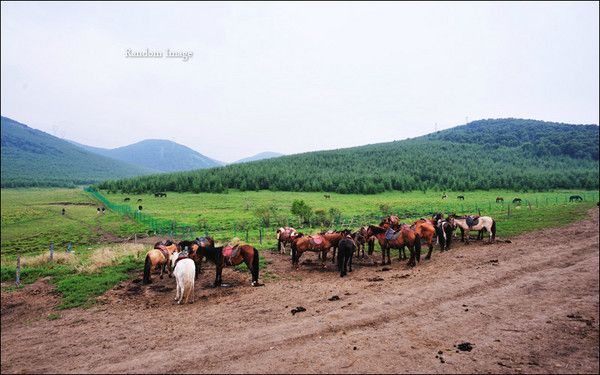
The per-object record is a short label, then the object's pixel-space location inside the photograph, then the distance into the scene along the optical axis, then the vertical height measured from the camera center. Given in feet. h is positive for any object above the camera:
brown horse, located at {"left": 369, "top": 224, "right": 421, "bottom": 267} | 44.45 -7.20
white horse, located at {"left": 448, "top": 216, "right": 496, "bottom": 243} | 55.29 -6.24
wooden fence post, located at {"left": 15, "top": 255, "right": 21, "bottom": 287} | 36.60 -9.50
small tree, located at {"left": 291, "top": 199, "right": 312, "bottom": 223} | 102.17 -6.45
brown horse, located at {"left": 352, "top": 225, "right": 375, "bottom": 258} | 50.14 -7.38
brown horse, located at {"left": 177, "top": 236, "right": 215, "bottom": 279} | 41.14 -7.00
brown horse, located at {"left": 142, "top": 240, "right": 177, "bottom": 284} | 38.58 -8.21
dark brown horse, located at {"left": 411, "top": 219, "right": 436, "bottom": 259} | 49.42 -6.15
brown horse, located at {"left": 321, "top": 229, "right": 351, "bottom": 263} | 47.14 -6.72
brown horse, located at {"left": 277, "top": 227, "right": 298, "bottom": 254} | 52.60 -7.29
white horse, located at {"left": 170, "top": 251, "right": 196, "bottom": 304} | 32.63 -8.55
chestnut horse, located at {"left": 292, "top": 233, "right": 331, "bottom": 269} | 45.57 -7.70
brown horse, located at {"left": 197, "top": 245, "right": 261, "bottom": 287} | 37.86 -7.79
